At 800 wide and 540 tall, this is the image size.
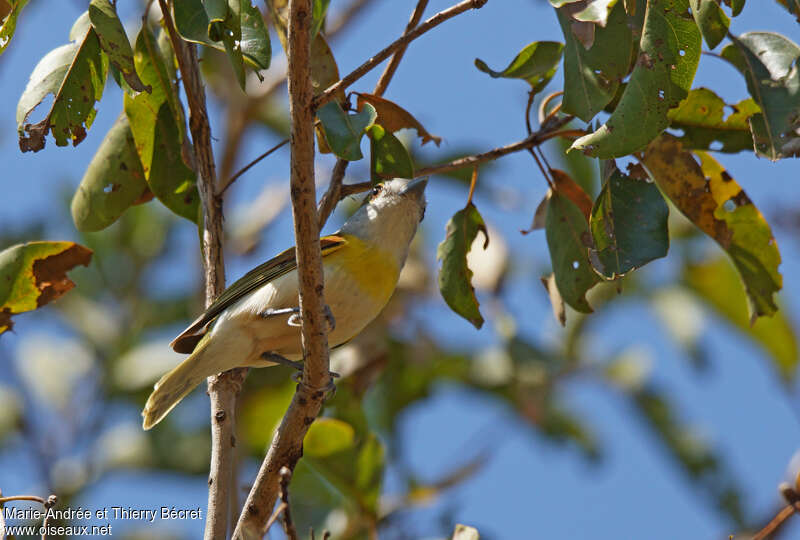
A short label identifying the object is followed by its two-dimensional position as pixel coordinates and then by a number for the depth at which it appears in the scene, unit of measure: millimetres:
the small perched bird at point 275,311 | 6871
